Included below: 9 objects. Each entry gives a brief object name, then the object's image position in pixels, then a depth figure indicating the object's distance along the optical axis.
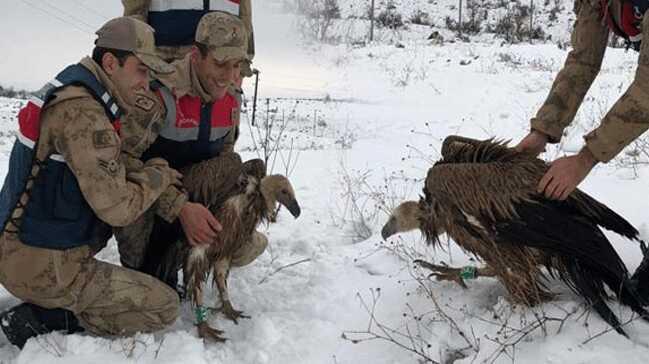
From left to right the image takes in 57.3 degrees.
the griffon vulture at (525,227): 3.14
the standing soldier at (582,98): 2.88
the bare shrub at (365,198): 5.14
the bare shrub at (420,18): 28.91
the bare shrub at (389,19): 28.35
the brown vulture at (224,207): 3.58
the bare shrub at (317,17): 28.05
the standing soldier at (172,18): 4.19
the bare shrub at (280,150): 6.89
